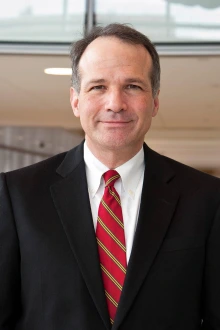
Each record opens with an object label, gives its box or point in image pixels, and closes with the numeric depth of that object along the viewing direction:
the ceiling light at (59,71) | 7.60
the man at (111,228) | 1.60
